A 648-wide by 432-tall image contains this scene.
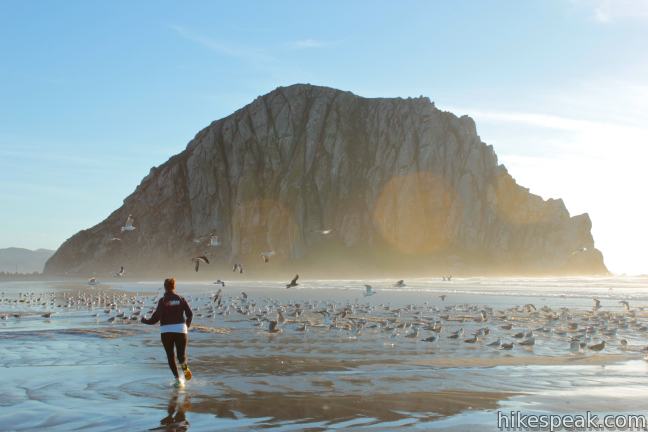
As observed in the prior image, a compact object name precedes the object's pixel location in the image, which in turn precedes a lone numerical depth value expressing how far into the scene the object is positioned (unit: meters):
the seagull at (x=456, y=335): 24.47
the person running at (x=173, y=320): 15.46
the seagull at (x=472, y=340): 23.42
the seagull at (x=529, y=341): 22.66
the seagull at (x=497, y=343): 22.18
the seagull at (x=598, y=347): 21.27
